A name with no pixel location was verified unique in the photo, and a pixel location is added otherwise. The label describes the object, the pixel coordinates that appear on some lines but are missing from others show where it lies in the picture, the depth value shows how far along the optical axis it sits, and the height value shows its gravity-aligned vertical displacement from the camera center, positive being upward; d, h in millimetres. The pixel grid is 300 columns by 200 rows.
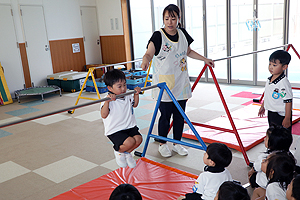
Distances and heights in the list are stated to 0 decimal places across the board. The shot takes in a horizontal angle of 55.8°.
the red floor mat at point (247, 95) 5612 -1194
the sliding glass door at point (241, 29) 6441 +134
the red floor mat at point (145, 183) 2441 -1271
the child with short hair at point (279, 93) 2621 -553
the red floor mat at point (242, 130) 3395 -1222
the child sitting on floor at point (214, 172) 1799 -855
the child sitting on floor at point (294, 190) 1383 -767
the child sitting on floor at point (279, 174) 1664 -829
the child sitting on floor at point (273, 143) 2064 -795
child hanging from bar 2394 -664
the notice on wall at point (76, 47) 8398 -37
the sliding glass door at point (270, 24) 6027 +202
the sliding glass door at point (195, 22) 7288 +428
